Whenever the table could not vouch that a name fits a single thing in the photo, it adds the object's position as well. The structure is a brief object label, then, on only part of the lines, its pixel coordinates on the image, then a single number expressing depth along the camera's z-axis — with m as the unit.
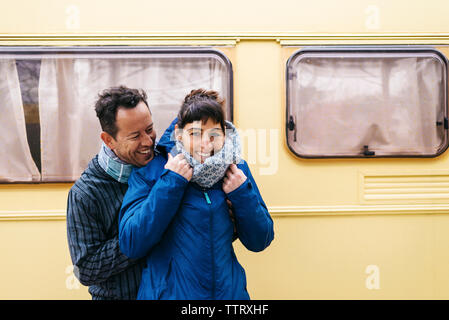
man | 1.40
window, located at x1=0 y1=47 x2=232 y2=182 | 2.24
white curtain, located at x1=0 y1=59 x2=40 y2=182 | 2.24
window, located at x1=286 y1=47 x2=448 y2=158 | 2.31
